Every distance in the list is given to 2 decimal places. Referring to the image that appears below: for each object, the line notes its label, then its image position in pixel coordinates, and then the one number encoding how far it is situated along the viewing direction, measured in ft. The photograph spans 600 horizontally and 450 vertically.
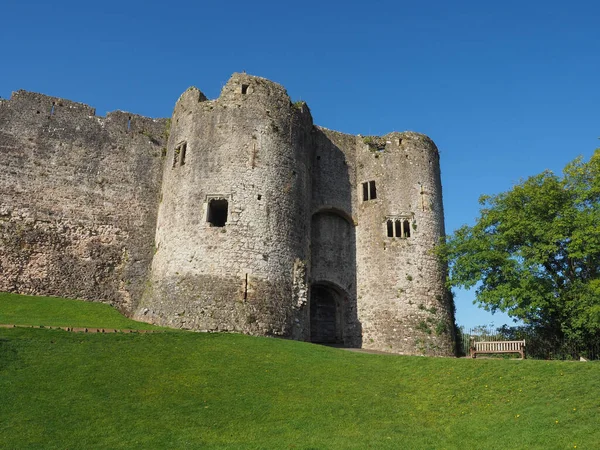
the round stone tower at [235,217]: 78.59
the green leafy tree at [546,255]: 78.79
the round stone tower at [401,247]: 95.04
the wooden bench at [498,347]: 76.95
